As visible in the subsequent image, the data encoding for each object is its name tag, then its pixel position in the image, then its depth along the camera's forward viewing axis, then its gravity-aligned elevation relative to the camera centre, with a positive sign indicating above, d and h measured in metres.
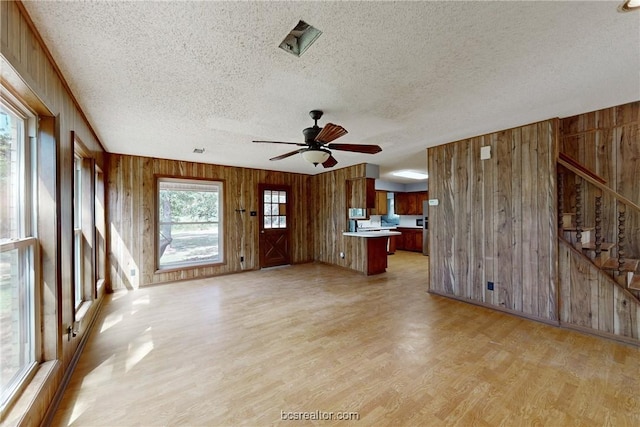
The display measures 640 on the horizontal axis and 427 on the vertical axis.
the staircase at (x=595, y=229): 2.53 -0.21
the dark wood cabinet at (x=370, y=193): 5.43 +0.43
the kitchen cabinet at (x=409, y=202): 8.62 +0.35
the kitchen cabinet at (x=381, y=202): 8.20 +0.34
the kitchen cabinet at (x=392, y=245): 8.09 -1.09
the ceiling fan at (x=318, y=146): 2.61 +0.72
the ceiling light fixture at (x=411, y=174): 6.62 +1.05
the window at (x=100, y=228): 4.07 -0.23
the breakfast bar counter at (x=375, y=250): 5.31 -0.82
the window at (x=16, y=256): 1.46 -0.26
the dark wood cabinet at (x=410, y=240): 8.38 -0.96
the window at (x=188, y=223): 4.94 -0.18
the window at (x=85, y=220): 3.06 -0.07
